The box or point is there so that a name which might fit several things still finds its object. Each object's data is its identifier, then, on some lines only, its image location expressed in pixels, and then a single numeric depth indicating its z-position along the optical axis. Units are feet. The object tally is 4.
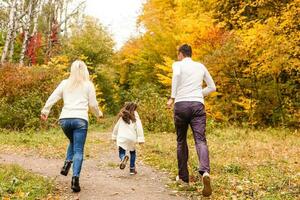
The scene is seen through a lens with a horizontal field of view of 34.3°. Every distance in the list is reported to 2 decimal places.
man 24.54
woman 24.56
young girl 32.65
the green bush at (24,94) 69.51
